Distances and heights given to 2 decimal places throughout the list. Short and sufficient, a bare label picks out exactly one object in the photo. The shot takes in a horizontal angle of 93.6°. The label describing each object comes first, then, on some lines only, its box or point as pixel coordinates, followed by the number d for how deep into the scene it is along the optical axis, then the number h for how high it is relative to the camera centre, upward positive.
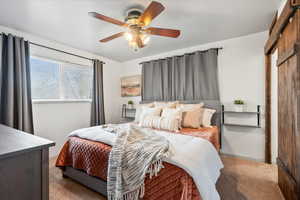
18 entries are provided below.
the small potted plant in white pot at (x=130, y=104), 4.11 -0.13
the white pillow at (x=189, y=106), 2.67 -0.14
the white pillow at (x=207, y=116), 2.65 -0.33
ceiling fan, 1.71 +0.95
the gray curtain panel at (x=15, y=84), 2.25 +0.28
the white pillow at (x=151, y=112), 2.69 -0.24
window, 2.79 +0.45
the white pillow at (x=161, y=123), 2.33 -0.40
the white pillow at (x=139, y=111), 3.15 -0.26
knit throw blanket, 1.25 -0.60
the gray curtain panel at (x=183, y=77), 2.99 +0.52
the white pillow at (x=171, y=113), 2.42 -0.24
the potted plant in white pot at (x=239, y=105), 2.62 -0.11
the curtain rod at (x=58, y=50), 2.67 +1.07
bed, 1.14 -0.73
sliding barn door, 1.28 -0.11
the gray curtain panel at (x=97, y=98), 3.58 +0.05
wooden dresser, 0.73 -0.38
